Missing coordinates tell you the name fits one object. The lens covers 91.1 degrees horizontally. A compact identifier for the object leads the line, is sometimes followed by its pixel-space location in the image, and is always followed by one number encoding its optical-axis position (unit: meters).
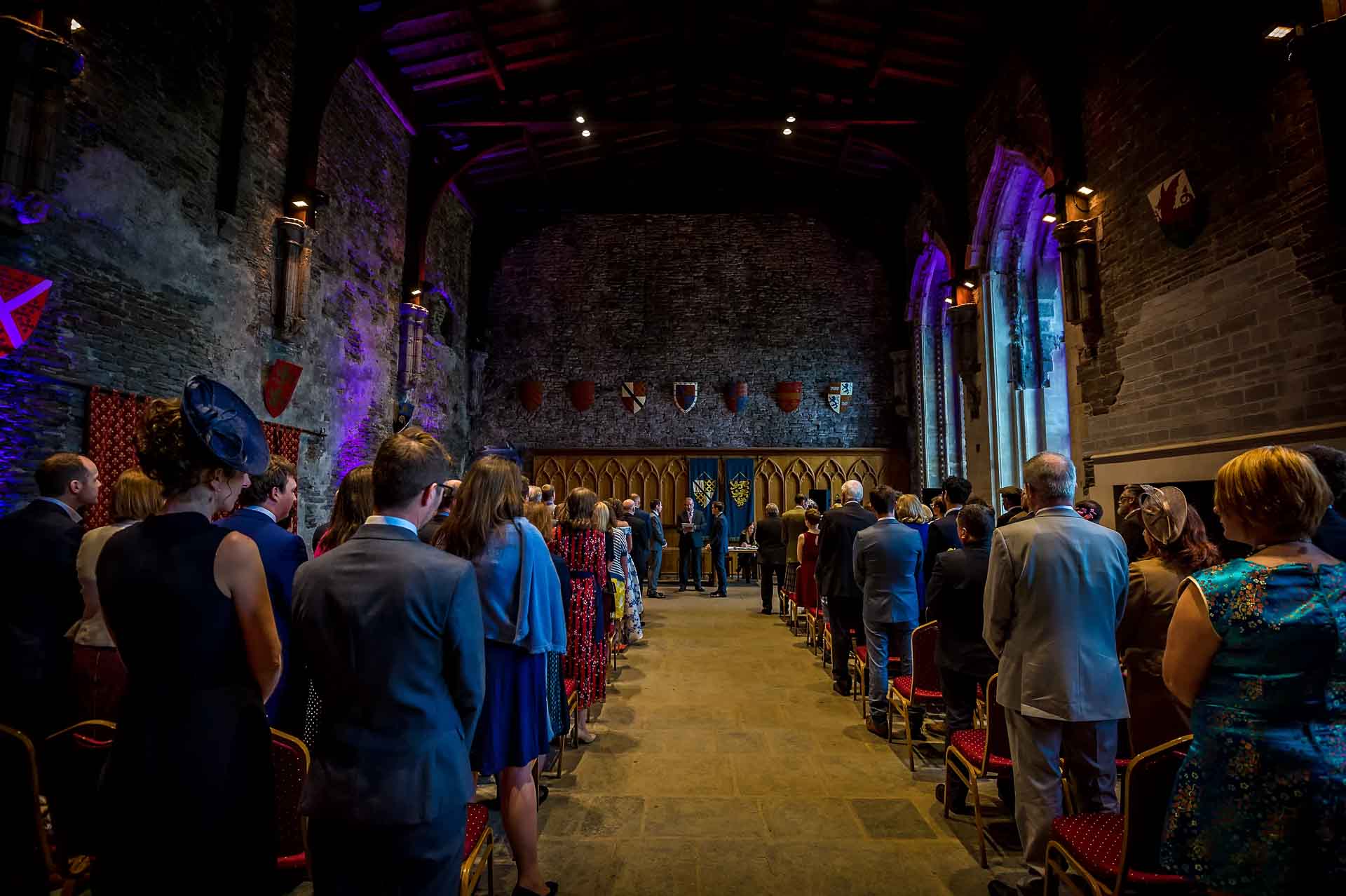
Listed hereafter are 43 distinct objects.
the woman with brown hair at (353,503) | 2.48
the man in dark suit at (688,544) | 11.03
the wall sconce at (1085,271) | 6.21
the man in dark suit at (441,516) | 2.90
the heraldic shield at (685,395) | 12.88
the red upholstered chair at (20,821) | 1.63
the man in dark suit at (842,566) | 4.76
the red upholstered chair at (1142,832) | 1.67
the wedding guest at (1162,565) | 2.45
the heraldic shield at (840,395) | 12.84
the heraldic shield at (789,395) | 12.85
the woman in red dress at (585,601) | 3.88
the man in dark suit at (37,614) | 2.43
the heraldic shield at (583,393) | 12.90
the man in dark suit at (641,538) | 8.59
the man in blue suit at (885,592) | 4.04
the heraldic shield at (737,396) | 12.87
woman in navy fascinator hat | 1.35
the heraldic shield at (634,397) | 12.91
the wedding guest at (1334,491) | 2.27
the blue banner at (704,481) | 12.80
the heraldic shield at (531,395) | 12.91
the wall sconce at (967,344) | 8.81
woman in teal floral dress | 1.30
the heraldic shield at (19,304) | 3.88
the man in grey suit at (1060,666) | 2.24
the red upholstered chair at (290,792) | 1.79
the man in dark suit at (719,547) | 10.05
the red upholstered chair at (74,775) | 1.96
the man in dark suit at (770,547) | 8.69
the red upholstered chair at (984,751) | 2.57
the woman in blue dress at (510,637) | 2.23
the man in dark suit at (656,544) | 9.38
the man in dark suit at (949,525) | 4.28
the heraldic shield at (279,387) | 6.42
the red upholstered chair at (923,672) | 3.45
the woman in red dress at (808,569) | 6.64
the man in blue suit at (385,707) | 1.36
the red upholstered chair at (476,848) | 1.88
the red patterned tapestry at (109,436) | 4.48
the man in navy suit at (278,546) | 2.20
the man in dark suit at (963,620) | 3.07
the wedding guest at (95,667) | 2.47
